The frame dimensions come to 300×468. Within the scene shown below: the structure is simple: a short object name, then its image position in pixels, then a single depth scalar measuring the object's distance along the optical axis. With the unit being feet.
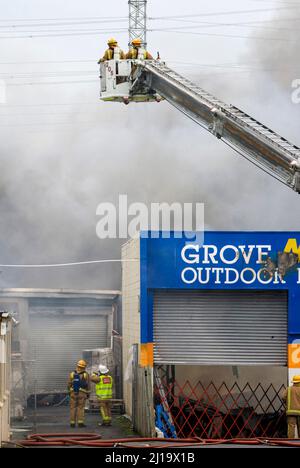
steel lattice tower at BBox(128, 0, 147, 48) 128.47
